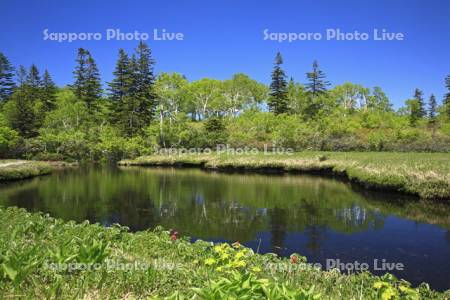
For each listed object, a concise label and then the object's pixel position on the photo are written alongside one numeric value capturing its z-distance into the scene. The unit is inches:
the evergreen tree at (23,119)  2191.2
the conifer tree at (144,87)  2406.5
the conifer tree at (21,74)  3134.8
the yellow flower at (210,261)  219.9
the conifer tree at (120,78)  2486.8
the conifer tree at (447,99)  2505.4
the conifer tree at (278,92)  2655.0
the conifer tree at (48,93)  2659.5
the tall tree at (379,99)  3474.2
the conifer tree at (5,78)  2807.6
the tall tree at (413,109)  2678.9
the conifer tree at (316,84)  2785.4
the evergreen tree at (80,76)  2743.6
